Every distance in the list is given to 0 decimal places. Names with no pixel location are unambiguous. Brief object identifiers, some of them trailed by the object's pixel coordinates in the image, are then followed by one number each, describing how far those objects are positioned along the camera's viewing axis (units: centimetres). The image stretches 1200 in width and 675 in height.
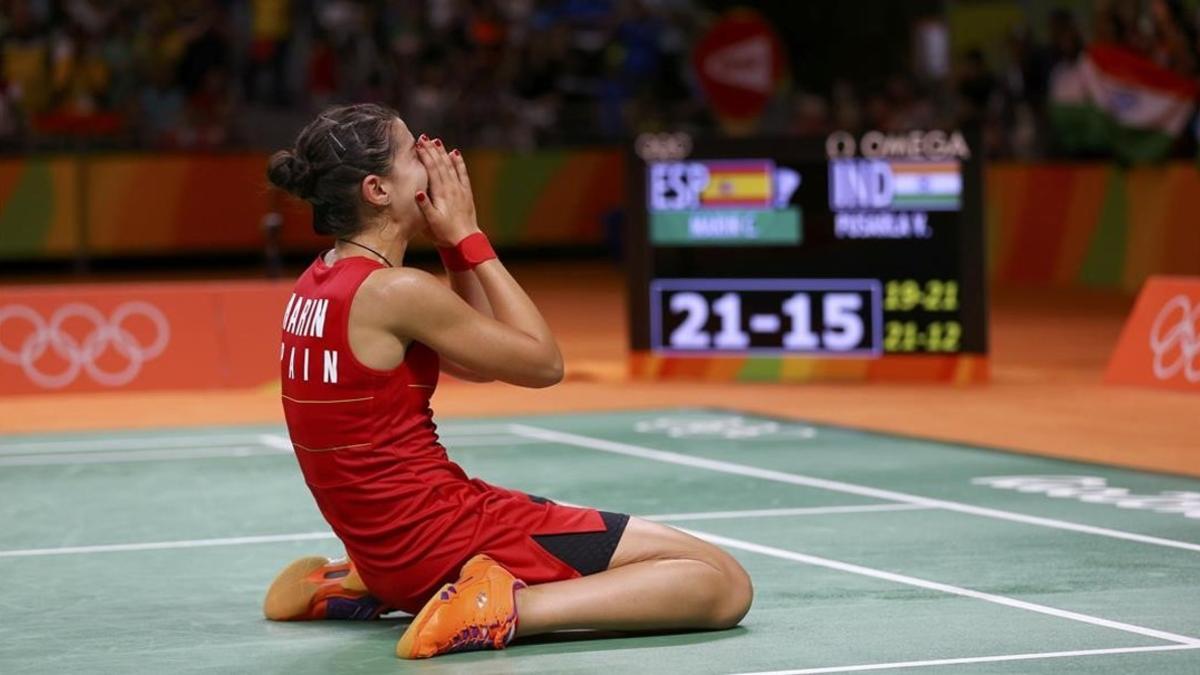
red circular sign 2439
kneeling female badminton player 666
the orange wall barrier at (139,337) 1526
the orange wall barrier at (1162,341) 1453
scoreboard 1538
